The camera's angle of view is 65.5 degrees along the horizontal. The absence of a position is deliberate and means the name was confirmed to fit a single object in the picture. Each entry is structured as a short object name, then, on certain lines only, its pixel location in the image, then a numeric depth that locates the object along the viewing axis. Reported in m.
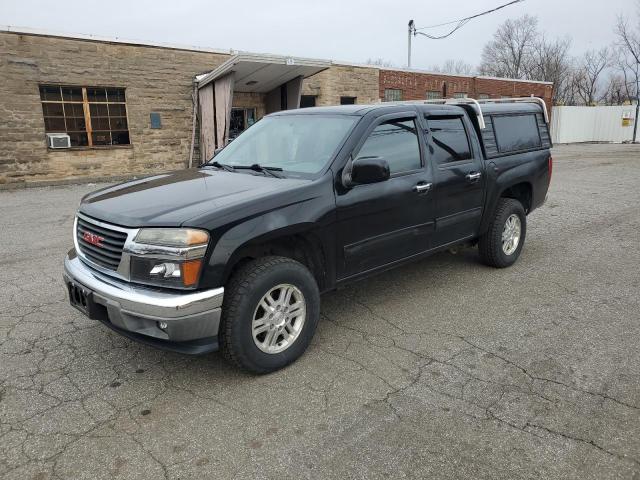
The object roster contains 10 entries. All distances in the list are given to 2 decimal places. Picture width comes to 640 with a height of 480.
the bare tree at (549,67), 52.91
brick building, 13.17
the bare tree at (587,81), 56.31
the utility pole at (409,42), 30.14
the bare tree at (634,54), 39.05
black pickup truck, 3.00
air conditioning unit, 13.79
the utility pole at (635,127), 32.71
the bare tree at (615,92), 55.84
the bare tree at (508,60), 54.16
